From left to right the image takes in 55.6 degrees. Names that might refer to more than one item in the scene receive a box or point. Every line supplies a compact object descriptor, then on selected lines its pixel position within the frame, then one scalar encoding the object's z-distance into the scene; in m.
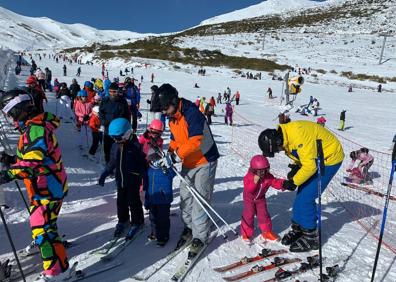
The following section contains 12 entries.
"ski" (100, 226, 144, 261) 4.33
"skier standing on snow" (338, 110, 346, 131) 20.19
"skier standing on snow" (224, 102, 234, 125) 18.11
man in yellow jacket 4.26
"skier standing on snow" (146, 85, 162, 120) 4.17
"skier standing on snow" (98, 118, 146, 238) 4.52
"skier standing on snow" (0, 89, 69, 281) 3.43
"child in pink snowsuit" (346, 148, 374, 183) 10.08
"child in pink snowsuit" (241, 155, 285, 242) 4.63
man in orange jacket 4.16
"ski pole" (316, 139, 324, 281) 4.09
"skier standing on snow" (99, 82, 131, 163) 7.55
